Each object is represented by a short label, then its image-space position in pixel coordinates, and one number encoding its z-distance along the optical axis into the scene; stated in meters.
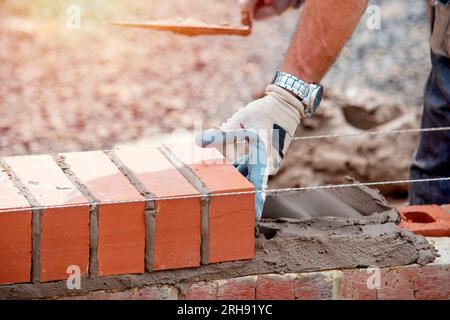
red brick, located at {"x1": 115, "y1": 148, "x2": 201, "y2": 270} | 5.00
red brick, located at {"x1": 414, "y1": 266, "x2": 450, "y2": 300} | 5.53
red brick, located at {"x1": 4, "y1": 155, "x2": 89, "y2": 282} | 4.81
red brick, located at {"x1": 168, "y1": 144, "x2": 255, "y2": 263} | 5.10
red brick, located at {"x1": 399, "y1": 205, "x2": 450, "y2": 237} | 5.86
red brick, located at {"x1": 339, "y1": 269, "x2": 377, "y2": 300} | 5.46
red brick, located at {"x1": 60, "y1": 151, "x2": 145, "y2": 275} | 4.91
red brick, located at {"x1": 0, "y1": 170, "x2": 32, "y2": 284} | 4.73
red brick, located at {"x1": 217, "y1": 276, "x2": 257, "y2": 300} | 5.26
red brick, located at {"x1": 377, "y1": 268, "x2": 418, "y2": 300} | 5.50
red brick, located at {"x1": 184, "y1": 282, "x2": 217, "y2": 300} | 5.21
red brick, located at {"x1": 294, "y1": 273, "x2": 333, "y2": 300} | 5.41
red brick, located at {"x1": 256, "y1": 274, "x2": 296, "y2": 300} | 5.34
